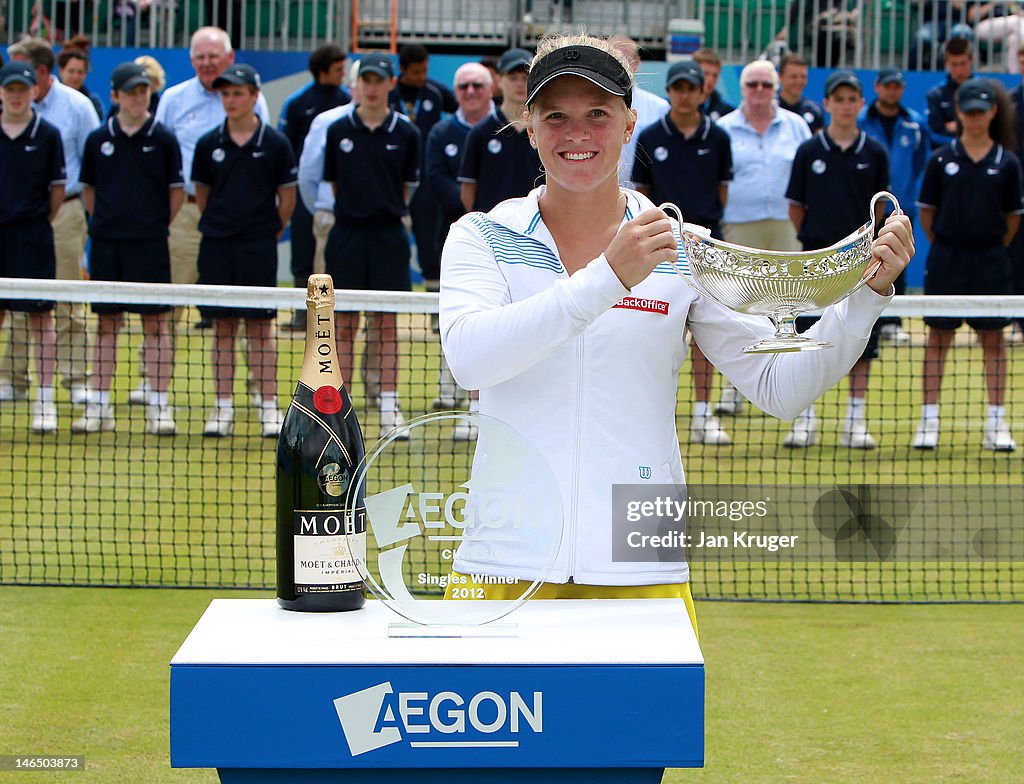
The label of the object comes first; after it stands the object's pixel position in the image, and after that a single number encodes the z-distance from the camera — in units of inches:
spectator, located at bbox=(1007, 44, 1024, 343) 442.9
